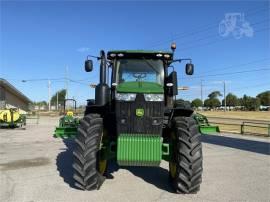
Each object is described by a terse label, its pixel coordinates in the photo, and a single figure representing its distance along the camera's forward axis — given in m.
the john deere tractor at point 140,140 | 4.11
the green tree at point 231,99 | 94.40
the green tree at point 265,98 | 86.91
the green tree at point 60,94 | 61.84
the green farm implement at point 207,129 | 6.22
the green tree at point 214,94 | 107.70
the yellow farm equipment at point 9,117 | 15.26
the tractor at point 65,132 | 6.25
